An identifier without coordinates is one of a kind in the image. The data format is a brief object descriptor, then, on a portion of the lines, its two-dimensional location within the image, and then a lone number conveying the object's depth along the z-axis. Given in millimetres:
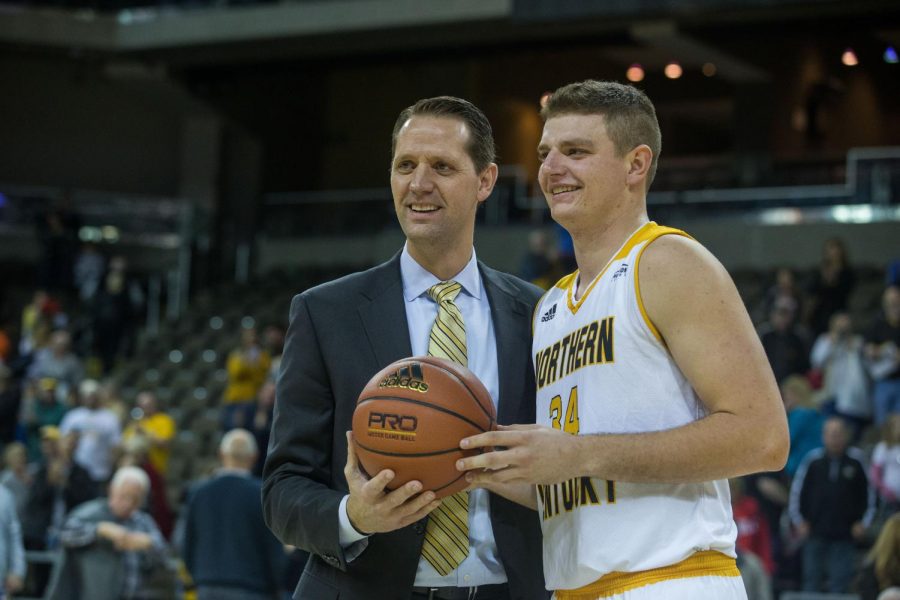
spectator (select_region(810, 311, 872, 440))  10625
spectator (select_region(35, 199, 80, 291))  17594
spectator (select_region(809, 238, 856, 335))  12312
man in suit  3434
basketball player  2920
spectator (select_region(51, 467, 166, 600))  8852
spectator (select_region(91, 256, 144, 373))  16797
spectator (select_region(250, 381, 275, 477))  11906
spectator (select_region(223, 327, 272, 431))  14078
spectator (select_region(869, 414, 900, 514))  9305
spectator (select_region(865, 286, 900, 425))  10430
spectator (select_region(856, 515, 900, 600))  6902
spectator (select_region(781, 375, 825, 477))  10039
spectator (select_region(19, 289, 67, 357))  15789
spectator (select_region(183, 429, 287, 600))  8312
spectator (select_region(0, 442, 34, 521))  11516
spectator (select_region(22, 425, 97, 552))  11172
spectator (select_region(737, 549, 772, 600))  8242
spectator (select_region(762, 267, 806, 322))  12039
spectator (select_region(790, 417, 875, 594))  9070
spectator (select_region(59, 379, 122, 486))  12734
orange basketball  2971
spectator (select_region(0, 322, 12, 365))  15925
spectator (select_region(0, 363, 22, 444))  14008
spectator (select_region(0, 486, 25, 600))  8125
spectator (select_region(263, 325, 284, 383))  14616
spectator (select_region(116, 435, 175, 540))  11625
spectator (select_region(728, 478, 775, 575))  9086
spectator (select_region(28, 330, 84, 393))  15148
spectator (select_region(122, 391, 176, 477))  13227
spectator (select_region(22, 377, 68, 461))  14219
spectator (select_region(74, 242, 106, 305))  17469
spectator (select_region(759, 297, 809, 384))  11203
